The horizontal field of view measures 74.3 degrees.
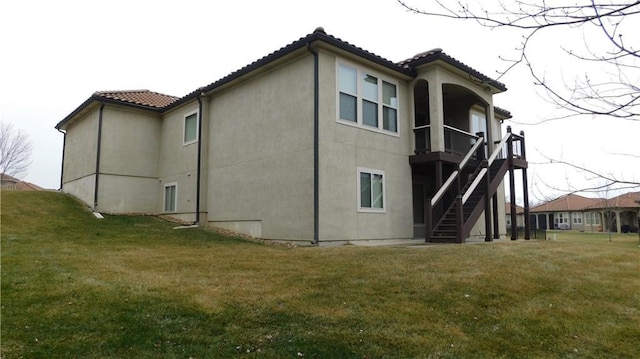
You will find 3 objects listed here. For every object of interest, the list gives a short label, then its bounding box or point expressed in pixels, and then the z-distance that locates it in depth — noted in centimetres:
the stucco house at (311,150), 1130
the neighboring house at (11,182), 3479
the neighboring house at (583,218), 3916
